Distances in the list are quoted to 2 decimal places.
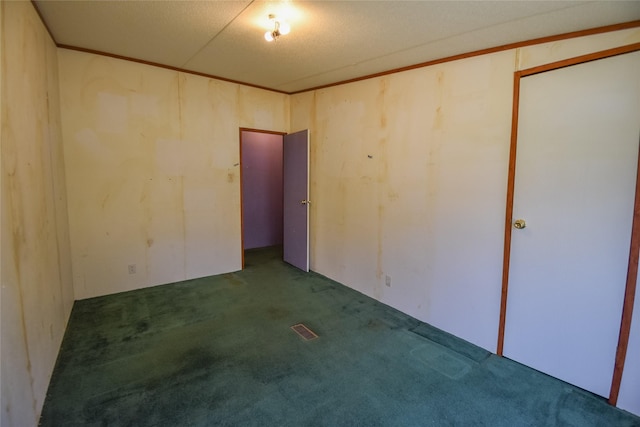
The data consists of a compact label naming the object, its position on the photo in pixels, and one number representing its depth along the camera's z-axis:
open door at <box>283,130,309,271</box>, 4.32
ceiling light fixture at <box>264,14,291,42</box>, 2.18
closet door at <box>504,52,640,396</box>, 1.94
